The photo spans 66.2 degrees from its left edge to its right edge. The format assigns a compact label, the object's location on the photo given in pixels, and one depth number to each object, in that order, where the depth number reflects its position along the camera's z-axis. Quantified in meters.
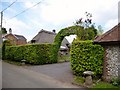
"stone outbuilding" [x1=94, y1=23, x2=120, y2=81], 5.83
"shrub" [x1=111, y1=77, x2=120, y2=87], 5.38
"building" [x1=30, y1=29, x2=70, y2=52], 22.81
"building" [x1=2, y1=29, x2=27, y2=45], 27.02
